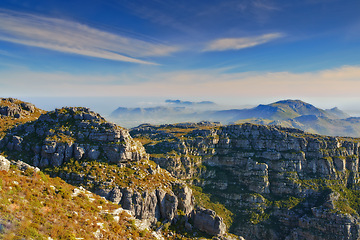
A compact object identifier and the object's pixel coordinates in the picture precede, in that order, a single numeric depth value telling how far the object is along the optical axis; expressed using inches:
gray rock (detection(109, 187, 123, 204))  2297.0
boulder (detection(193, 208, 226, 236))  2433.3
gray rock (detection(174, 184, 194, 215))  2657.7
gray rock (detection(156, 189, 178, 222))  2505.7
